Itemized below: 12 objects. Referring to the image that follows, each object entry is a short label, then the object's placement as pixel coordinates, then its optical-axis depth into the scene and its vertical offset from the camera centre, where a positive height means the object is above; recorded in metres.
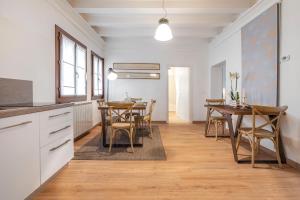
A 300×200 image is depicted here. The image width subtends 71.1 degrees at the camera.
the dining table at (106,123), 3.81 -0.52
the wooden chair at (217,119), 4.71 -0.52
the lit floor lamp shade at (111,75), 5.39 +0.54
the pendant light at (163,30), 3.64 +1.15
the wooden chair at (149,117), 4.82 -0.49
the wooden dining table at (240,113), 3.15 -0.39
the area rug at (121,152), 3.36 -0.97
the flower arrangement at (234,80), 4.36 +0.39
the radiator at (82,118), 4.44 -0.51
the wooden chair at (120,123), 3.48 -0.48
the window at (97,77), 6.02 +0.61
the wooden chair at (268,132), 2.93 -0.46
